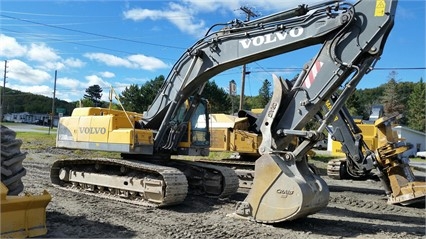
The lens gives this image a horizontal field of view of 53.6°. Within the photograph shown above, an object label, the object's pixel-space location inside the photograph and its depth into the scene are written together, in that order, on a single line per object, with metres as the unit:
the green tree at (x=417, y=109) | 70.96
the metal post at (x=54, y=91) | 53.95
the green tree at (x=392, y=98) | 78.88
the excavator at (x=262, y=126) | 6.68
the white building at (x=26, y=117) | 94.75
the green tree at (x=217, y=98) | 57.31
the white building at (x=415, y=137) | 48.54
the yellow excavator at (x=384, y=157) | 9.59
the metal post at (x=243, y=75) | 28.56
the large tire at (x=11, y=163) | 5.48
